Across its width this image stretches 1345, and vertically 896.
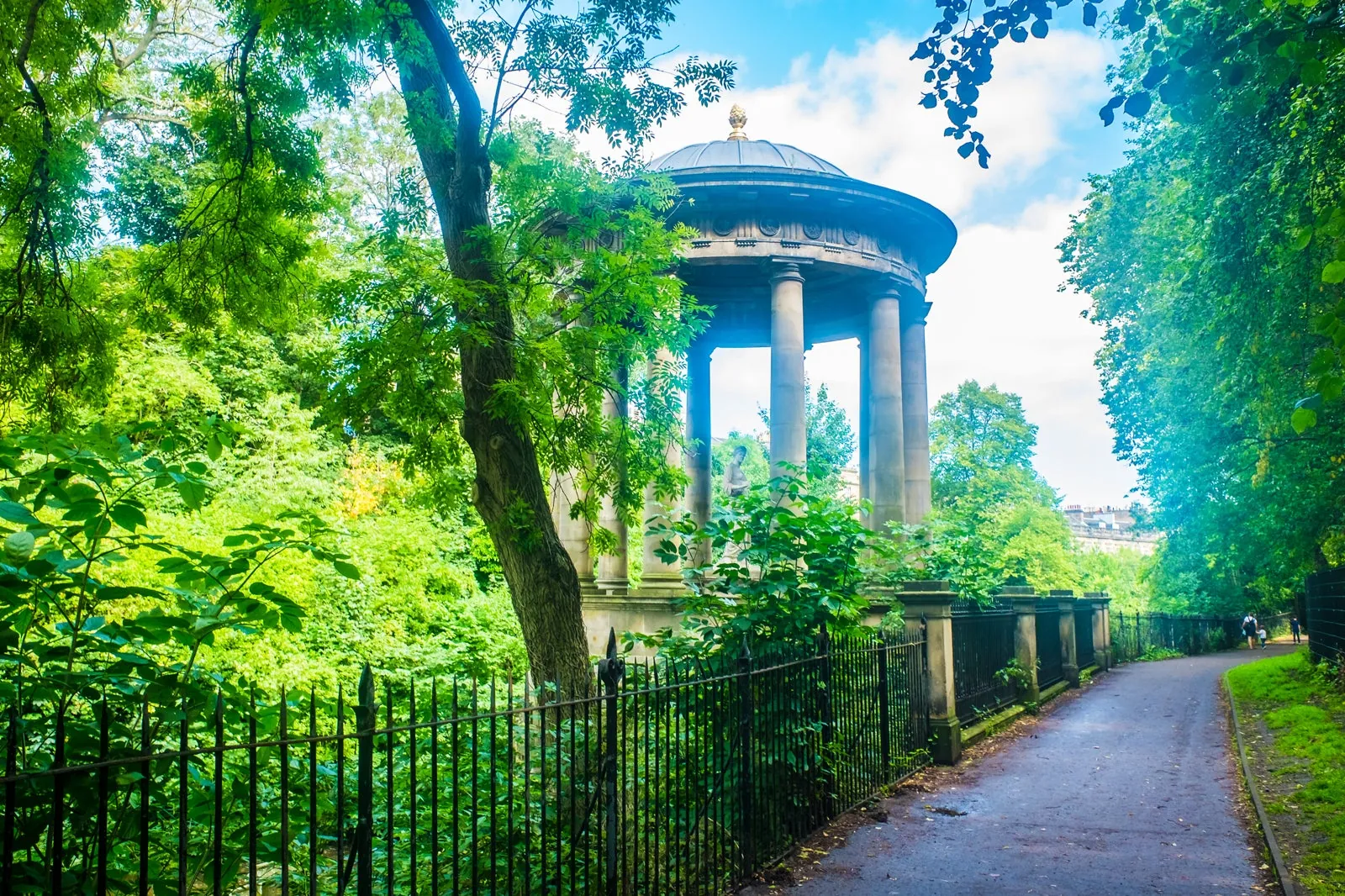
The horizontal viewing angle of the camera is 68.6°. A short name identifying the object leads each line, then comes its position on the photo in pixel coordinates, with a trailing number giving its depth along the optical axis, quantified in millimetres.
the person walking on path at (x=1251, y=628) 43781
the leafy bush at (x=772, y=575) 8609
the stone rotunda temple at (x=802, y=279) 20578
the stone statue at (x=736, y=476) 26953
